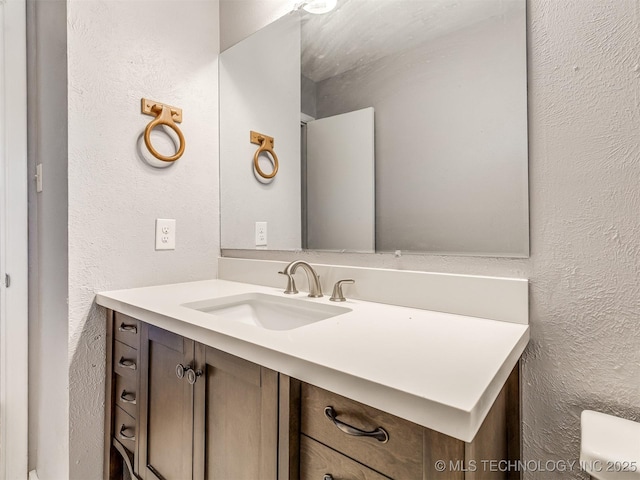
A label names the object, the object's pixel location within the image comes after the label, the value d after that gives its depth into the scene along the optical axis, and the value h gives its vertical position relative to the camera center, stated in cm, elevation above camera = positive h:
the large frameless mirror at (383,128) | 87 +36
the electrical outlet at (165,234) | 131 +2
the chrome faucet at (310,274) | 109 -11
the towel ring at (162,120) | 125 +46
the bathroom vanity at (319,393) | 48 -28
